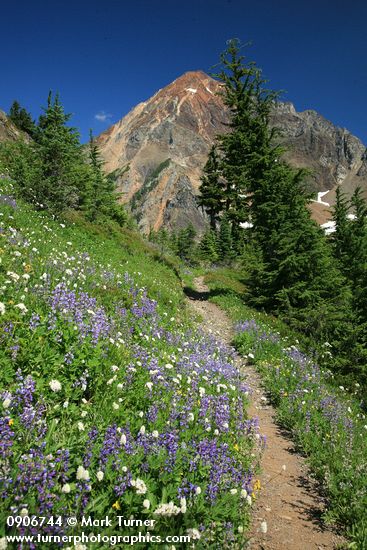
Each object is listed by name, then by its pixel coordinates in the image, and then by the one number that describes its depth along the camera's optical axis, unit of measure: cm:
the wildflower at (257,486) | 486
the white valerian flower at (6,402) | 329
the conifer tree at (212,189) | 3619
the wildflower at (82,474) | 306
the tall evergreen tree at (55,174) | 1705
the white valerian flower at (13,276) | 617
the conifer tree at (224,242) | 5235
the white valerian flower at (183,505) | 328
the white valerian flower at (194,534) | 315
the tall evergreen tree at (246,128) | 2033
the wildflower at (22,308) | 509
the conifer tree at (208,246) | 5006
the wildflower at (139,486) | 328
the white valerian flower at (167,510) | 318
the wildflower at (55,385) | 413
